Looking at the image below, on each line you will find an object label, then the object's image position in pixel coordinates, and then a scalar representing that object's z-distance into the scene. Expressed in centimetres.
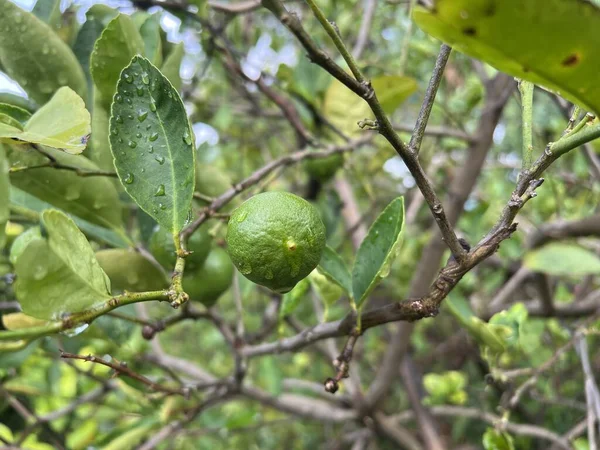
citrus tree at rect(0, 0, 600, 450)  15
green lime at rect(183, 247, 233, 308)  26
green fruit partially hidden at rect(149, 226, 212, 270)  23
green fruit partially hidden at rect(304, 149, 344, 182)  41
